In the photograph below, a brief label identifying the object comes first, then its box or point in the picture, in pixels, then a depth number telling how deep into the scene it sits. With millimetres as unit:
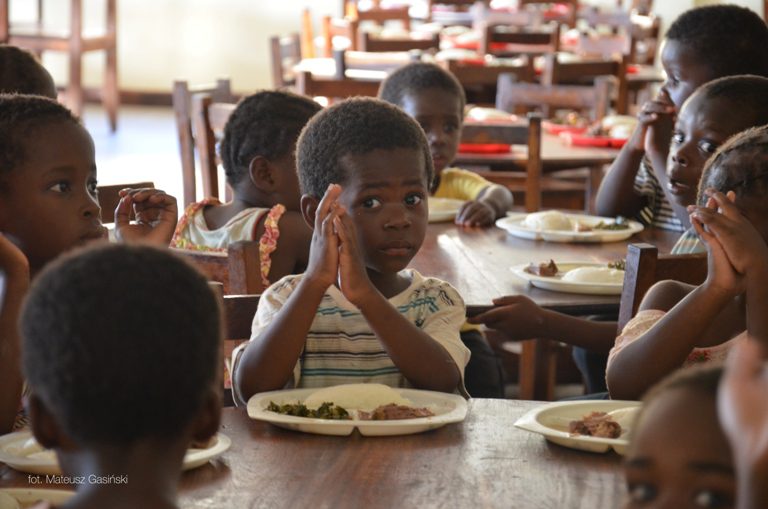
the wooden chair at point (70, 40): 9258
